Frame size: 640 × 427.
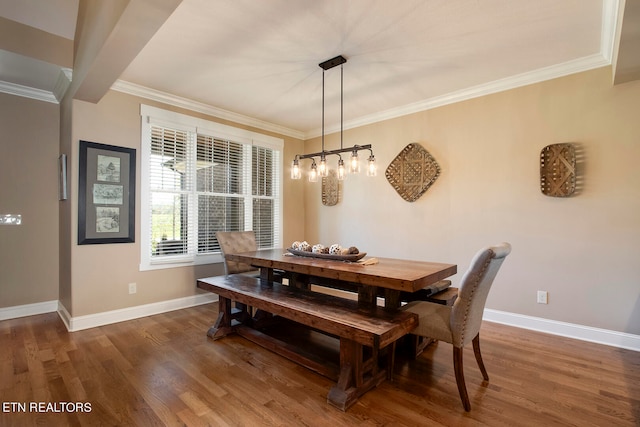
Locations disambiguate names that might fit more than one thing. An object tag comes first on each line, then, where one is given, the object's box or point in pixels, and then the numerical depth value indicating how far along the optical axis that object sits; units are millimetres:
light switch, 3414
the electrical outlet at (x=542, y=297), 3104
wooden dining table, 2064
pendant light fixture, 2807
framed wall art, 3211
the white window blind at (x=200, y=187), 3697
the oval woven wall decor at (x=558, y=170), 2934
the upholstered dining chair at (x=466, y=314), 1878
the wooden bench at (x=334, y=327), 1905
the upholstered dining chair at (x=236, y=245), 3672
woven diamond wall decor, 3891
